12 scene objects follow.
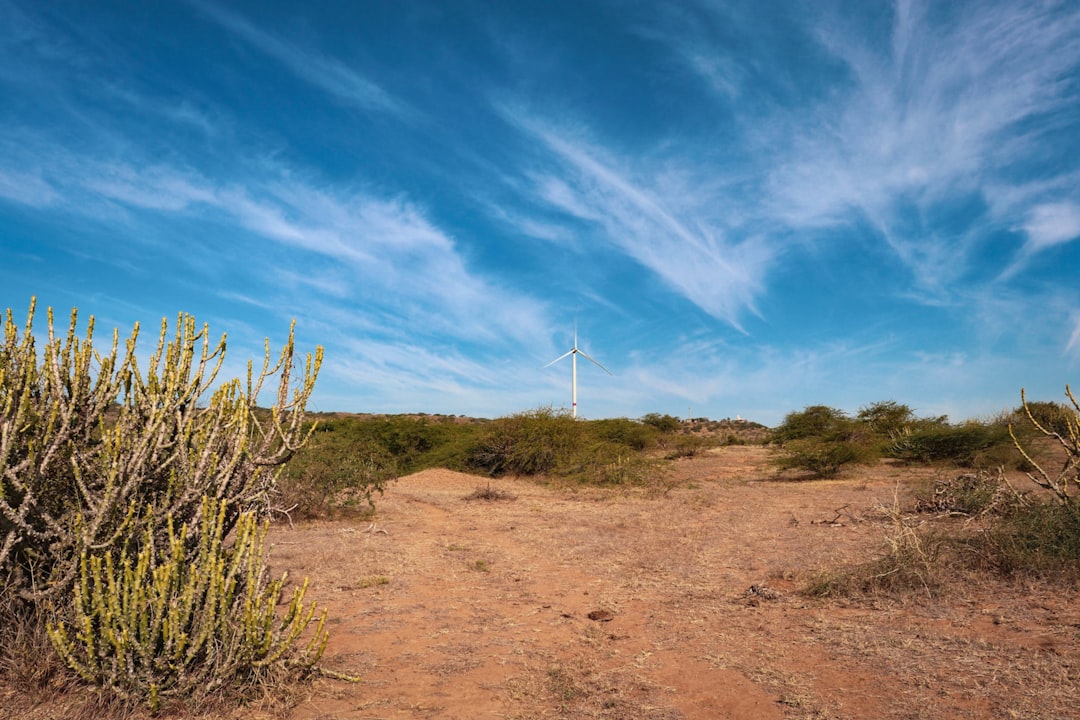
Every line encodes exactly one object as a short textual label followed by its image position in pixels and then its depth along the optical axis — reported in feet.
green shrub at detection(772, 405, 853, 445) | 92.34
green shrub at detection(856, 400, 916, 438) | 91.81
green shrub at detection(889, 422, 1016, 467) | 65.82
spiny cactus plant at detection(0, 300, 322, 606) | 13.57
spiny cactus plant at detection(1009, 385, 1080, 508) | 24.50
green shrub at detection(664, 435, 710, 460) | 95.25
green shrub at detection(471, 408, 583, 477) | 72.90
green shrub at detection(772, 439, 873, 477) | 66.64
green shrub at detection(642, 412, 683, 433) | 129.80
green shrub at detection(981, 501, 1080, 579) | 22.27
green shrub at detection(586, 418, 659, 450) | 94.43
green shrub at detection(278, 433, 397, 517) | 40.22
